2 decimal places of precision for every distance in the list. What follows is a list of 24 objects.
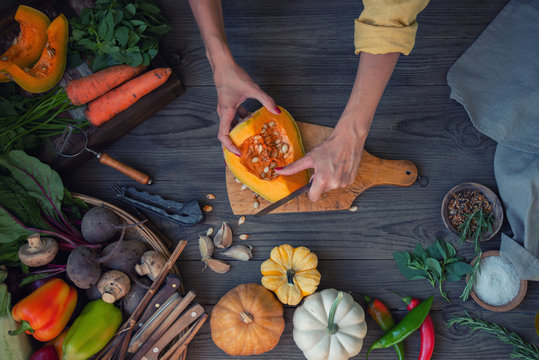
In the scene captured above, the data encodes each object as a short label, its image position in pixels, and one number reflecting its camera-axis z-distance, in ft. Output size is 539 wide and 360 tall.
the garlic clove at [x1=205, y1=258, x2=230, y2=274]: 4.47
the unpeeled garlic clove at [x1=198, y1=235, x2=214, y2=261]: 4.50
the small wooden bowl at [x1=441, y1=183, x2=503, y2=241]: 4.28
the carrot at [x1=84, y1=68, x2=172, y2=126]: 4.35
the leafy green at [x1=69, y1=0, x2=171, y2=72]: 4.14
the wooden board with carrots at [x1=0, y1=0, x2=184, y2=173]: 4.40
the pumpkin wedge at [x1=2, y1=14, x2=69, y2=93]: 4.12
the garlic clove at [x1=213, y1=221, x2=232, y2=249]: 4.49
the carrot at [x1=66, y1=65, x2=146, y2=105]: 4.25
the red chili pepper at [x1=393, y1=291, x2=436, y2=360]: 4.26
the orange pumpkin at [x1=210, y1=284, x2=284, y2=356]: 4.13
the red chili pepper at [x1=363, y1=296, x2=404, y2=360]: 4.32
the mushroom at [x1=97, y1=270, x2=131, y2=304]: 3.96
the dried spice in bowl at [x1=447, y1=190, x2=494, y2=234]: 4.34
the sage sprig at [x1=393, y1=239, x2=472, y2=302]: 4.36
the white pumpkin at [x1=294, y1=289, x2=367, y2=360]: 4.11
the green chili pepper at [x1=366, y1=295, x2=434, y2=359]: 4.15
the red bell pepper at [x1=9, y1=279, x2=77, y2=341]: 3.75
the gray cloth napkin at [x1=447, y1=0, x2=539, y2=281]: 4.16
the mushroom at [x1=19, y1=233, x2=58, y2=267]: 3.88
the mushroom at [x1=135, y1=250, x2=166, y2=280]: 4.09
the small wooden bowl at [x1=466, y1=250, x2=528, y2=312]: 4.19
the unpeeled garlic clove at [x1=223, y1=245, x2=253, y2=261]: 4.50
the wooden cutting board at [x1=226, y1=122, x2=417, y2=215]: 4.50
